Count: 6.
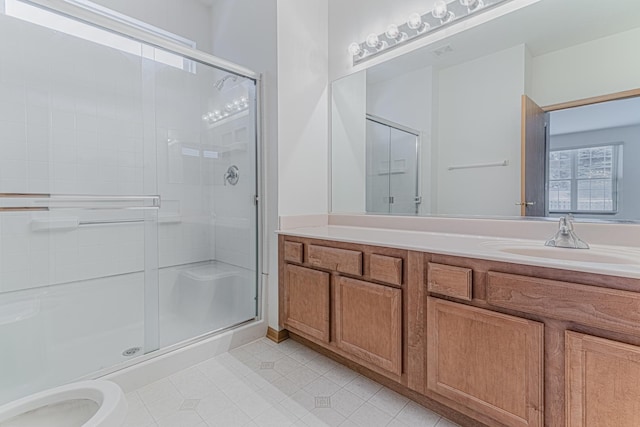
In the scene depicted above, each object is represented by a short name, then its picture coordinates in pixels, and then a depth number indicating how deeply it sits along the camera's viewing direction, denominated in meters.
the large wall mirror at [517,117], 1.31
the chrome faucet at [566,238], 1.25
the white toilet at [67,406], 0.89
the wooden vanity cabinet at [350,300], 1.43
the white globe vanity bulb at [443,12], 1.77
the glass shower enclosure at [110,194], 1.69
